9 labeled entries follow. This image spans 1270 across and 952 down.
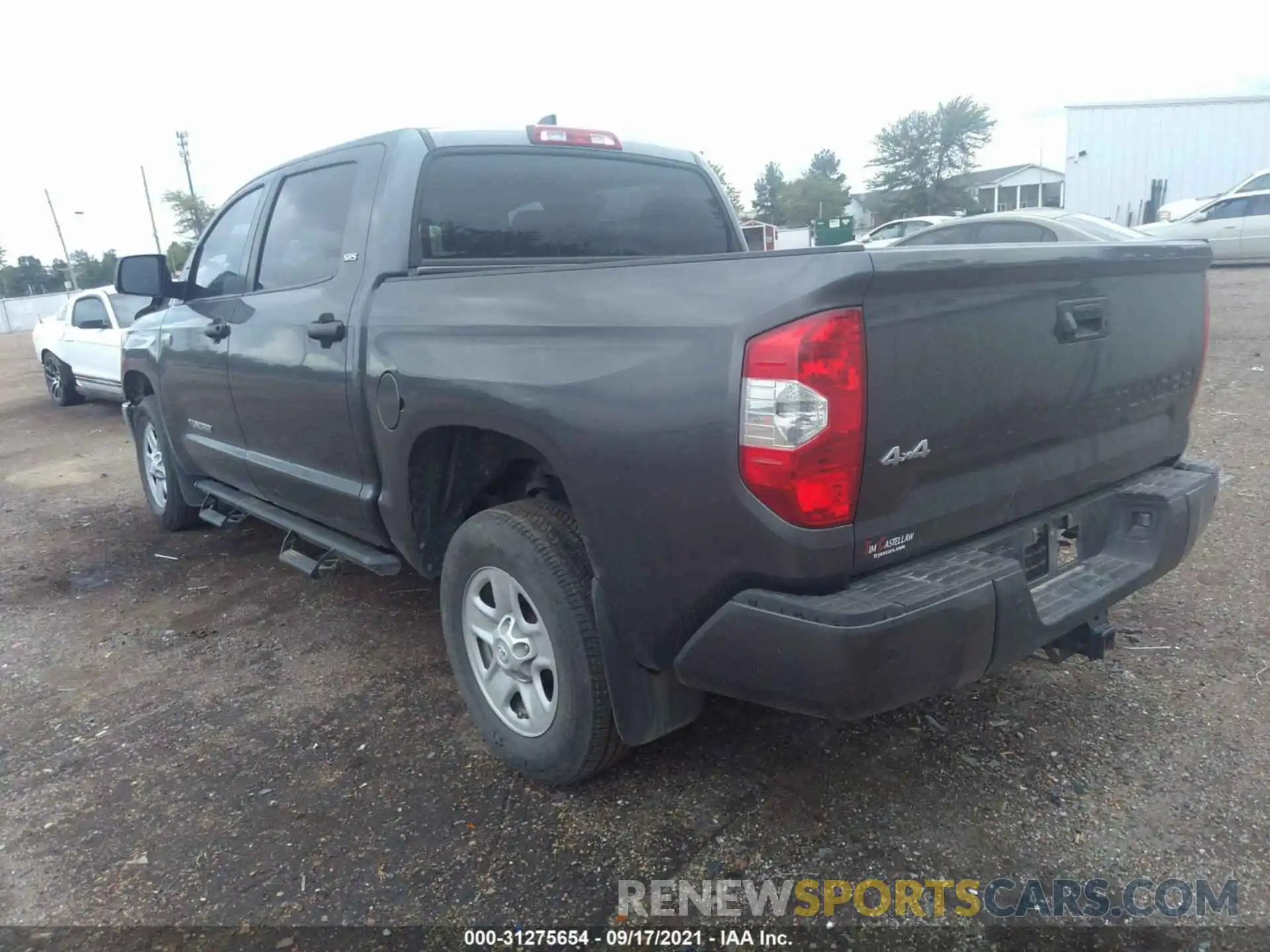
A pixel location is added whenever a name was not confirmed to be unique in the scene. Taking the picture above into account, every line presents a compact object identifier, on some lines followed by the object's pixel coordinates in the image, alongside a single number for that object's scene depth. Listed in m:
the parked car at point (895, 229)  20.17
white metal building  31.84
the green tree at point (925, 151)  63.50
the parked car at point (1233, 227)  16.80
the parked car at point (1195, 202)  18.41
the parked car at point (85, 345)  10.32
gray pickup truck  2.04
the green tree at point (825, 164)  97.56
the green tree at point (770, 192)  83.59
